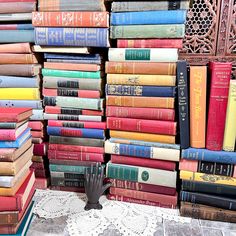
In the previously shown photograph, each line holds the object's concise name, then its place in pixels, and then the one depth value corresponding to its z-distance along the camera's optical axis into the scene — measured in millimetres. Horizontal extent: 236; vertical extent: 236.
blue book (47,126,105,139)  1124
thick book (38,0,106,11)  975
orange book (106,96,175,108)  1019
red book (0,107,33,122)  775
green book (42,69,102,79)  1069
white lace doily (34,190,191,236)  950
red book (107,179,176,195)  1086
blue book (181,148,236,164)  975
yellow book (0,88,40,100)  1124
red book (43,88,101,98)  1086
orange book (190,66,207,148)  965
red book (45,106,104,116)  1112
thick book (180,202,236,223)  999
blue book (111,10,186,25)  943
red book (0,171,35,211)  796
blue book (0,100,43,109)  1137
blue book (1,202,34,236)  838
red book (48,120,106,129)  1116
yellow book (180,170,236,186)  1000
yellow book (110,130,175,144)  1051
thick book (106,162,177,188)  1067
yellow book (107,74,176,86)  998
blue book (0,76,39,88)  1110
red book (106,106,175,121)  1027
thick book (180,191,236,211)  999
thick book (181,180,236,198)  1008
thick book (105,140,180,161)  1042
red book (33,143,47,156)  1183
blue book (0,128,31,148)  787
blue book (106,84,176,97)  1009
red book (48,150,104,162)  1146
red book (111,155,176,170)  1067
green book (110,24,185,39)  954
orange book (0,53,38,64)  1078
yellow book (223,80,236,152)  941
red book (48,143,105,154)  1139
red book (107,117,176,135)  1032
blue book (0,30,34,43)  1067
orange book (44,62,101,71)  1062
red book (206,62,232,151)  938
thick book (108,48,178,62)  977
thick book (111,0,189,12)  940
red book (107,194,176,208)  1103
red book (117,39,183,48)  971
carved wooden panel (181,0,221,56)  1050
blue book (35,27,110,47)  988
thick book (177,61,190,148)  971
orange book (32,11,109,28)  972
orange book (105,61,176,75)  987
